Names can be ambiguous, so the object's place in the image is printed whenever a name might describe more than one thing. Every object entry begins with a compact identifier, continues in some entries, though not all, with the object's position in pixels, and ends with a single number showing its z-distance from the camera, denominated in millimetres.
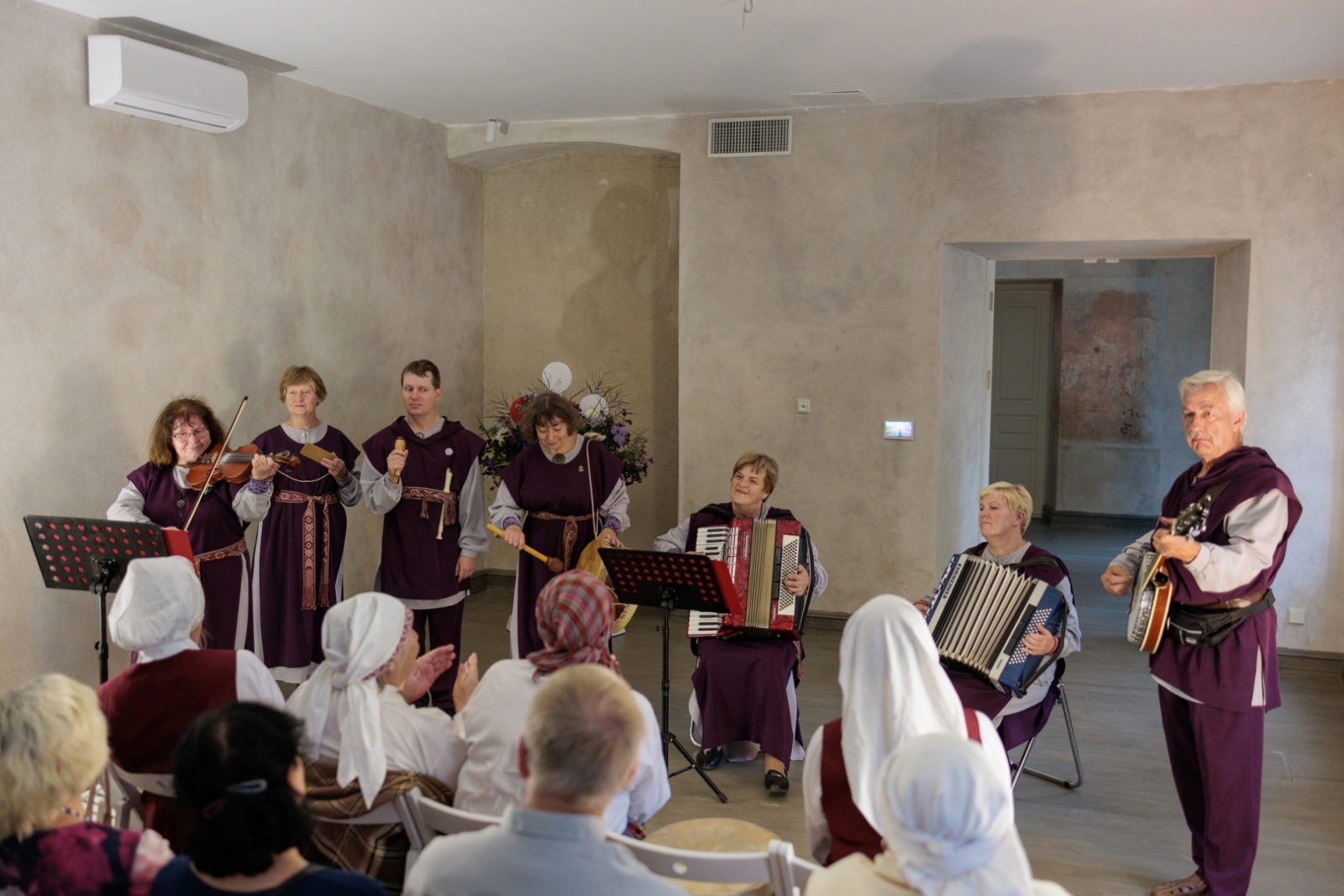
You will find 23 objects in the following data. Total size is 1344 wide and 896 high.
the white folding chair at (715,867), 2145
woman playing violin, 4520
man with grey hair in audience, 1646
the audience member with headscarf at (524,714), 2574
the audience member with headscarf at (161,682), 2682
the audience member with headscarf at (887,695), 2248
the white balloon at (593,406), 6445
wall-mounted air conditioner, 4828
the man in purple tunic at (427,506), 5105
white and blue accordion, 3783
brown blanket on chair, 2609
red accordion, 4340
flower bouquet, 6445
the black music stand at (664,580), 3832
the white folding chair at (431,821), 2332
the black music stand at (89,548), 3812
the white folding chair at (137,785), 2686
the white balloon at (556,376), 6348
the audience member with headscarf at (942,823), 1590
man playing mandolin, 3244
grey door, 11227
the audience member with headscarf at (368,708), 2475
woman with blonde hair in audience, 1810
